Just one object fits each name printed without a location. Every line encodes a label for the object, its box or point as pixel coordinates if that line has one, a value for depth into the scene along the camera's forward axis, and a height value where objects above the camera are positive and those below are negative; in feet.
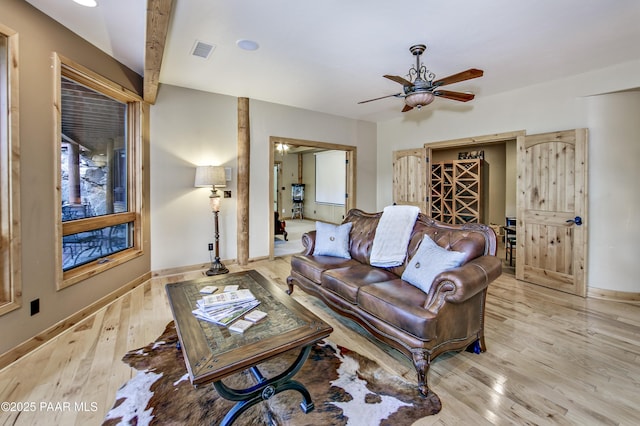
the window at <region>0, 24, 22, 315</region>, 7.14 +0.88
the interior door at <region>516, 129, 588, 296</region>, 12.15 -0.12
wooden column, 15.72 +1.63
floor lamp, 13.57 +1.08
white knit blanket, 9.64 -0.98
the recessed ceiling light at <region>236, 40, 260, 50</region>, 9.77 +5.58
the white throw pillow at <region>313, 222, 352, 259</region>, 11.32 -1.31
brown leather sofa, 6.35 -2.25
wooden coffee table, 4.53 -2.36
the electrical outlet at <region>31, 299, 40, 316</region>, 7.84 -2.66
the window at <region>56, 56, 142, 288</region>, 9.34 +1.30
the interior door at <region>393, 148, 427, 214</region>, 18.38 +1.98
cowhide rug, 5.45 -3.89
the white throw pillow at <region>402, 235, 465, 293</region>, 7.34 -1.45
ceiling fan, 9.35 +4.10
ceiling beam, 6.60 +4.62
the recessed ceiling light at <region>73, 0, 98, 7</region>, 7.50 +5.35
